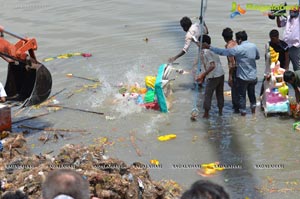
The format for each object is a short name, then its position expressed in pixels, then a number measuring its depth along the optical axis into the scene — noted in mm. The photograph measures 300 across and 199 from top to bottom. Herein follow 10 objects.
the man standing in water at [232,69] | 19062
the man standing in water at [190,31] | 21531
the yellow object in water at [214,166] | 15820
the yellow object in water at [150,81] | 20531
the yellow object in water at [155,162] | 16422
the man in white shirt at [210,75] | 18609
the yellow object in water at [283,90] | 18906
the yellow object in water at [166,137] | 18047
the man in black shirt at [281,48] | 19766
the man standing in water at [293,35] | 20141
